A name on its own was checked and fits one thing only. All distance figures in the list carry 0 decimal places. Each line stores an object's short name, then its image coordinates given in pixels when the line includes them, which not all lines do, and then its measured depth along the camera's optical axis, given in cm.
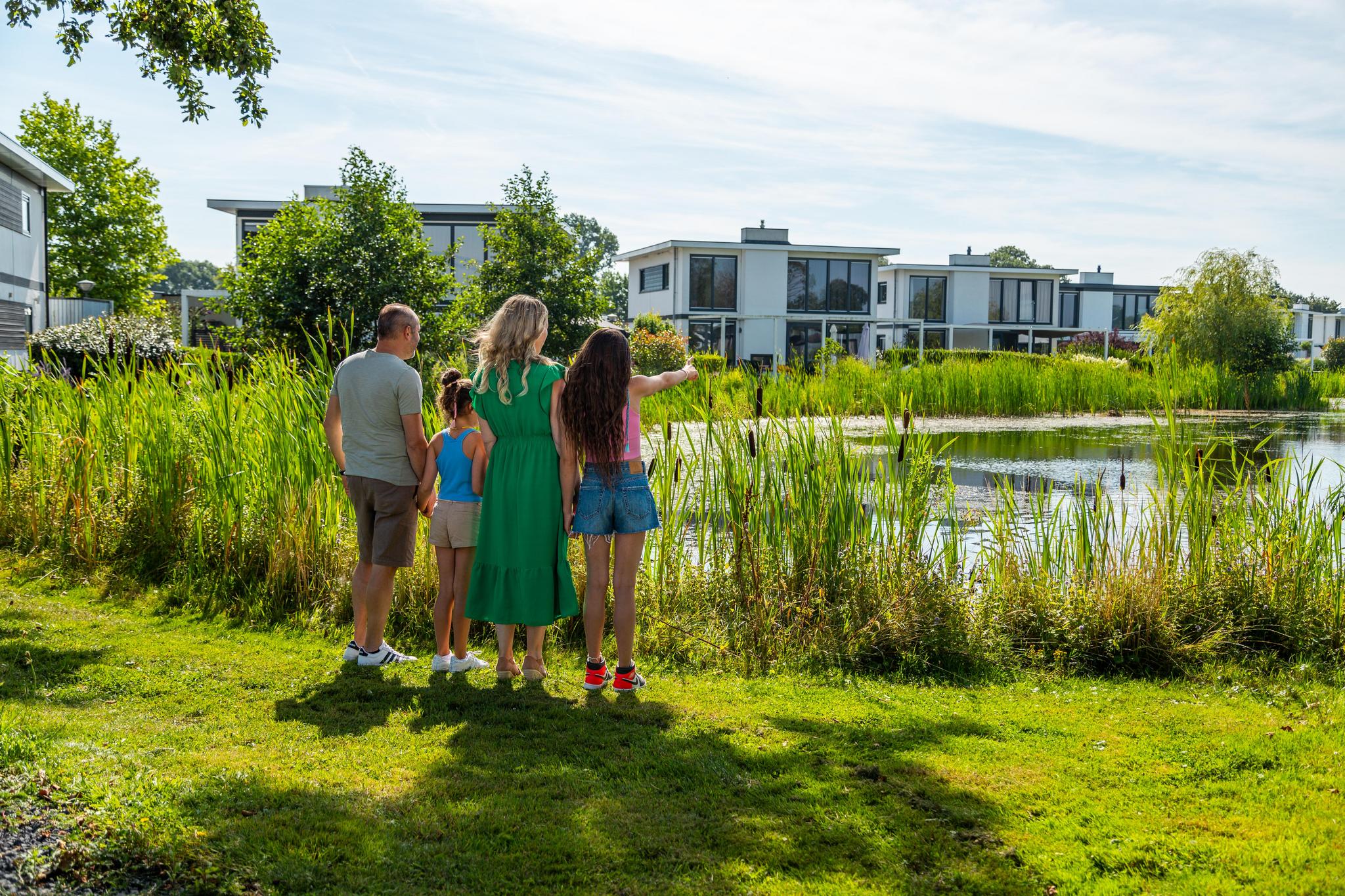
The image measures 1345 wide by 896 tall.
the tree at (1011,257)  10175
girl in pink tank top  451
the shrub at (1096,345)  3853
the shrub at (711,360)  2485
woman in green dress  465
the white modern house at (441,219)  4284
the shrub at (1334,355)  5072
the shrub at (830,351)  2120
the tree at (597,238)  9881
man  502
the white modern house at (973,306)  5166
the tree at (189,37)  788
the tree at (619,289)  7875
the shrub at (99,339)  1490
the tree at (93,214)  3916
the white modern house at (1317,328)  6938
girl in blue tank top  502
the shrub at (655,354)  2312
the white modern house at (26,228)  2606
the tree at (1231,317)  2917
